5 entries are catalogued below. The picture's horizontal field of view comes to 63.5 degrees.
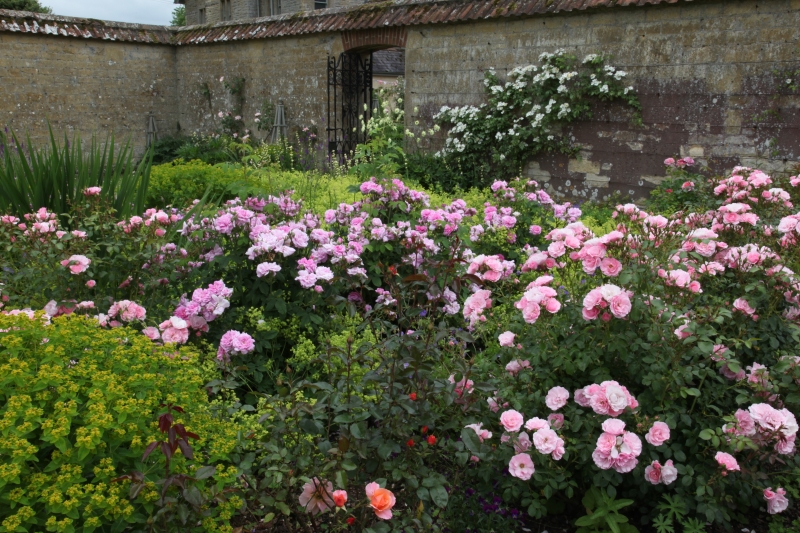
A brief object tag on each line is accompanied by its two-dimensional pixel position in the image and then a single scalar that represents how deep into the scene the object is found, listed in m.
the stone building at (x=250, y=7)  19.98
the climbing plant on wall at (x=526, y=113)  7.56
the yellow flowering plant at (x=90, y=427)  1.62
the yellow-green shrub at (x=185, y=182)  6.48
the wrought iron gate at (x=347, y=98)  11.13
